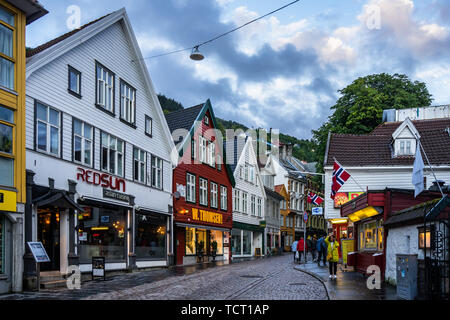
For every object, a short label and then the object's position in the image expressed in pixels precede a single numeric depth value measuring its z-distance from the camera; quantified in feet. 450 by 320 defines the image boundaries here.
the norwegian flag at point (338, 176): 83.87
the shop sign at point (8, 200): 50.96
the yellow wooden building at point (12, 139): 52.19
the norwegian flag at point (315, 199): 113.29
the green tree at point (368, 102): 139.13
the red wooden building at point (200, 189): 107.04
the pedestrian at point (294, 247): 119.34
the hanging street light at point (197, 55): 69.31
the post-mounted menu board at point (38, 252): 52.54
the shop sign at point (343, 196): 107.27
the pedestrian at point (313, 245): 121.38
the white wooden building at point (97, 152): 62.28
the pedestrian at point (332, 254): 64.88
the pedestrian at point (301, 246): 115.65
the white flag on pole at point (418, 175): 52.08
